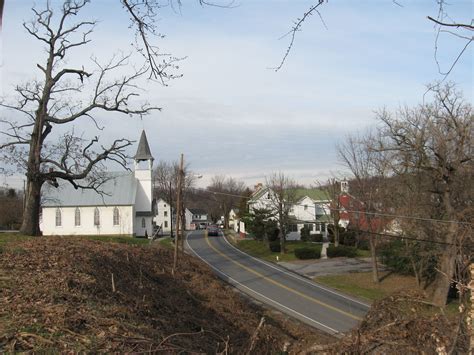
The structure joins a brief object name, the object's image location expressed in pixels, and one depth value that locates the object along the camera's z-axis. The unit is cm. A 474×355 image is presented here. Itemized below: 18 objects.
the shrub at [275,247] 5428
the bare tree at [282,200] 5716
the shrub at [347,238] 5794
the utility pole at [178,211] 2528
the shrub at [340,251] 5059
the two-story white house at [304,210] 6673
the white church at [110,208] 6762
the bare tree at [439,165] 2830
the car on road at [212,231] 8238
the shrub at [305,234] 6638
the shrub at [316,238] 6593
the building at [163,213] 10831
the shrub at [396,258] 3825
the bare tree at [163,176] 8094
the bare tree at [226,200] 10900
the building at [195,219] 12488
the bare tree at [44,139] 2391
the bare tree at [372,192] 3705
